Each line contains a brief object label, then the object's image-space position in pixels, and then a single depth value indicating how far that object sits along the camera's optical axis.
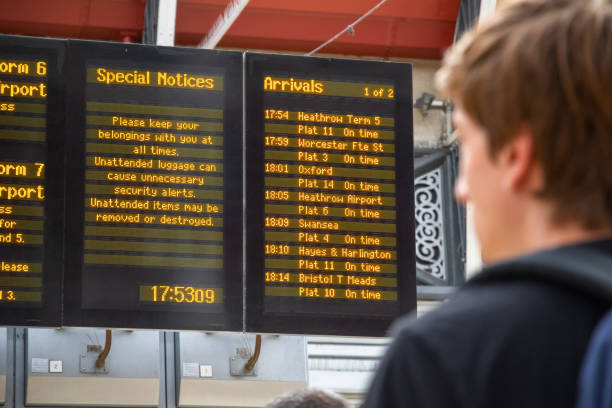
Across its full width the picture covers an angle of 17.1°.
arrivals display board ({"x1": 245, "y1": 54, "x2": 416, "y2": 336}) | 10.19
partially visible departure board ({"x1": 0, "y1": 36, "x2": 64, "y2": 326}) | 9.83
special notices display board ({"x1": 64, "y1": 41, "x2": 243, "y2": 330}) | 9.90
